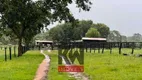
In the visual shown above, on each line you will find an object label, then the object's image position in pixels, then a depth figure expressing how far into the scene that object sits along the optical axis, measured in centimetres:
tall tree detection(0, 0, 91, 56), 2940
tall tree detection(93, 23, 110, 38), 10552
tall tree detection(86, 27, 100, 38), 8912
